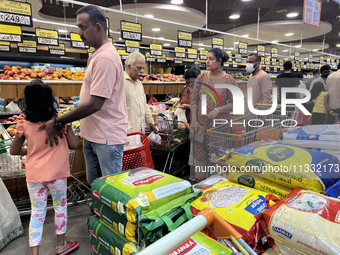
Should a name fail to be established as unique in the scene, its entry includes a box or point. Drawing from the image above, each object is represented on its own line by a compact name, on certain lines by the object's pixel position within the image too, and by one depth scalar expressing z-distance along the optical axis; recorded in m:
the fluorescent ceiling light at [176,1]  7.71
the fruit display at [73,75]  5.11
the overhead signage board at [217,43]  9.37
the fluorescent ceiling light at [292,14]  9.76
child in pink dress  1.88
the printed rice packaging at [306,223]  0.87
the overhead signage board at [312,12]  6.98
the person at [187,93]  3.88
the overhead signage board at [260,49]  11.58
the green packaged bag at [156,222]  1.10
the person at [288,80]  4.86
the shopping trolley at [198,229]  0.58
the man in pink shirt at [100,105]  1.73
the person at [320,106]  4.78
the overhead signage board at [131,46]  7.64
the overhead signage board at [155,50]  9.88
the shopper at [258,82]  3.75
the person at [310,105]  5.31
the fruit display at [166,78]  7.26
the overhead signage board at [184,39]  8.08
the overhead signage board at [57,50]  10.00
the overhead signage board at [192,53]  10.03
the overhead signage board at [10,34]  6.07
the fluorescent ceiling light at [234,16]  10.16
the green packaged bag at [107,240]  1.22
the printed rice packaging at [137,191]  1.17
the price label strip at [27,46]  9.26
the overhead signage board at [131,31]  6.44
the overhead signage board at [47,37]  7.63
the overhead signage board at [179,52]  9.38
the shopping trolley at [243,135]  2.00
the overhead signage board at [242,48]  10.46
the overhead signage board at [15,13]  4.62
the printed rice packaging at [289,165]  1.24
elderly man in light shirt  2.76
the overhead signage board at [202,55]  13.50
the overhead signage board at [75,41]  7.93
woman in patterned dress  2.82
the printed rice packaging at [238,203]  1.07
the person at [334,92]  4.43
